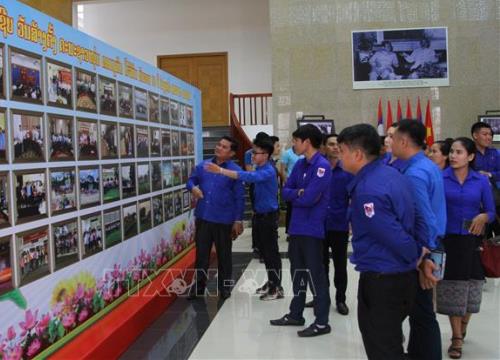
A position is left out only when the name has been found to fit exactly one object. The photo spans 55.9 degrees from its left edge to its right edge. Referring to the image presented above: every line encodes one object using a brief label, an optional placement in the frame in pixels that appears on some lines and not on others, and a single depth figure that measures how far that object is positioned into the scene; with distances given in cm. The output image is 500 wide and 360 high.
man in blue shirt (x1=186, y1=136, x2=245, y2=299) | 414
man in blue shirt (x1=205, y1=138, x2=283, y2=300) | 402
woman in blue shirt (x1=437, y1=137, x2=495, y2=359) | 286
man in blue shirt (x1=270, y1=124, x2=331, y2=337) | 318
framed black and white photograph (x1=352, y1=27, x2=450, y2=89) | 813
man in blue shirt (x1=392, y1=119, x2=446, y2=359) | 223
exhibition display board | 227
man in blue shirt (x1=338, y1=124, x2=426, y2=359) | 190
